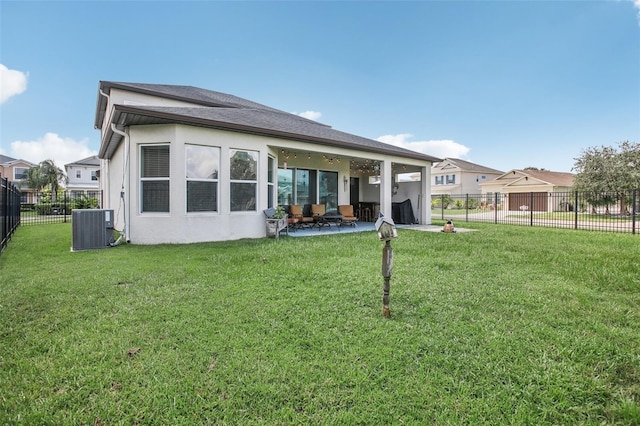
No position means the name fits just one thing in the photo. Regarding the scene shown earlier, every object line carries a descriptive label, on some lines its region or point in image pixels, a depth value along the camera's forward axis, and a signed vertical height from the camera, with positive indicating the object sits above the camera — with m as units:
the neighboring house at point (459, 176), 39.59 +4.53
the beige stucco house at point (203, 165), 8.05 +1.29
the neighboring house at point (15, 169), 39.28 +5.54
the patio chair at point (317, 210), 12.58 -0.03
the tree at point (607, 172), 20.05 +2.67
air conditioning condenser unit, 7.59 -0.52
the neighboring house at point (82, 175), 41.06 +4.74
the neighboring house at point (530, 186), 28.81 +2.41
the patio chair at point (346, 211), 13.05 -0.08
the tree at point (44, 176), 35.50 +3.92
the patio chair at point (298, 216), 11.57 -0.27
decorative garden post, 3.53 -0.54
